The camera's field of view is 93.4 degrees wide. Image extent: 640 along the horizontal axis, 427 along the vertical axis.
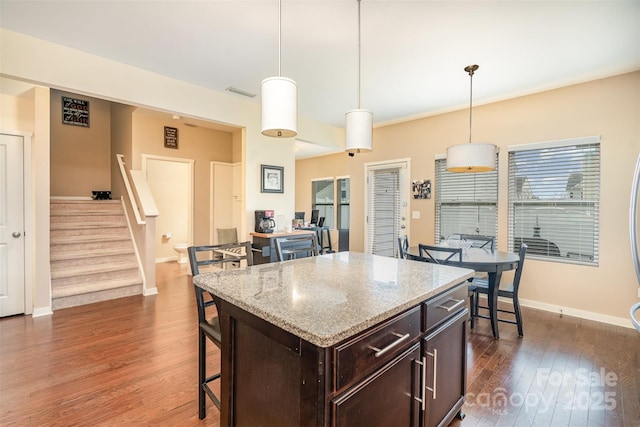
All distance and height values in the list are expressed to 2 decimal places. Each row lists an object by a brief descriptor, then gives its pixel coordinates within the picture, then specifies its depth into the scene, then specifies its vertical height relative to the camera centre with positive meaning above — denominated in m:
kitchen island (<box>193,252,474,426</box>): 0.98 -0.52
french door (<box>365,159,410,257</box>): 5.06 +0.10
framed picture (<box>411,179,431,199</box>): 4.73 +0.35
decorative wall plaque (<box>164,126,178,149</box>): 5.44 +1.32
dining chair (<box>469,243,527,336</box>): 2.91 -0.77
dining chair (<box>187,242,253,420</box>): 1.74 -0.70
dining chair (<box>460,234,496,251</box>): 3.82 -0.38
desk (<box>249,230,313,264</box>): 4.05 -0.50
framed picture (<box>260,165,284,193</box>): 4.53 +0.48
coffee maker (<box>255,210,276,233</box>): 4.28 -0.17
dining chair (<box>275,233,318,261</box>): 2.35 -0.31
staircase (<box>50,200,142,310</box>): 3.81 -0.64
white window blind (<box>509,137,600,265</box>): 3.43 +0.15
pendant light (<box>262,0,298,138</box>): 1.63 +0.58
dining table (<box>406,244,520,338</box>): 2.78 -0.50
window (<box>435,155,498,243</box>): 4.17 +0.12
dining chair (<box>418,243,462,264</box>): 2.67 -0.45
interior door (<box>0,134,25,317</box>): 3.22 -0.18
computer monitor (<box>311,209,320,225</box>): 7.06 -0.16
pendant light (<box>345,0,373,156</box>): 2.04 +0.55
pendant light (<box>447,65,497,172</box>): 2.99 +0.55
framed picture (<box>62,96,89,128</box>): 5.36 +1.76
